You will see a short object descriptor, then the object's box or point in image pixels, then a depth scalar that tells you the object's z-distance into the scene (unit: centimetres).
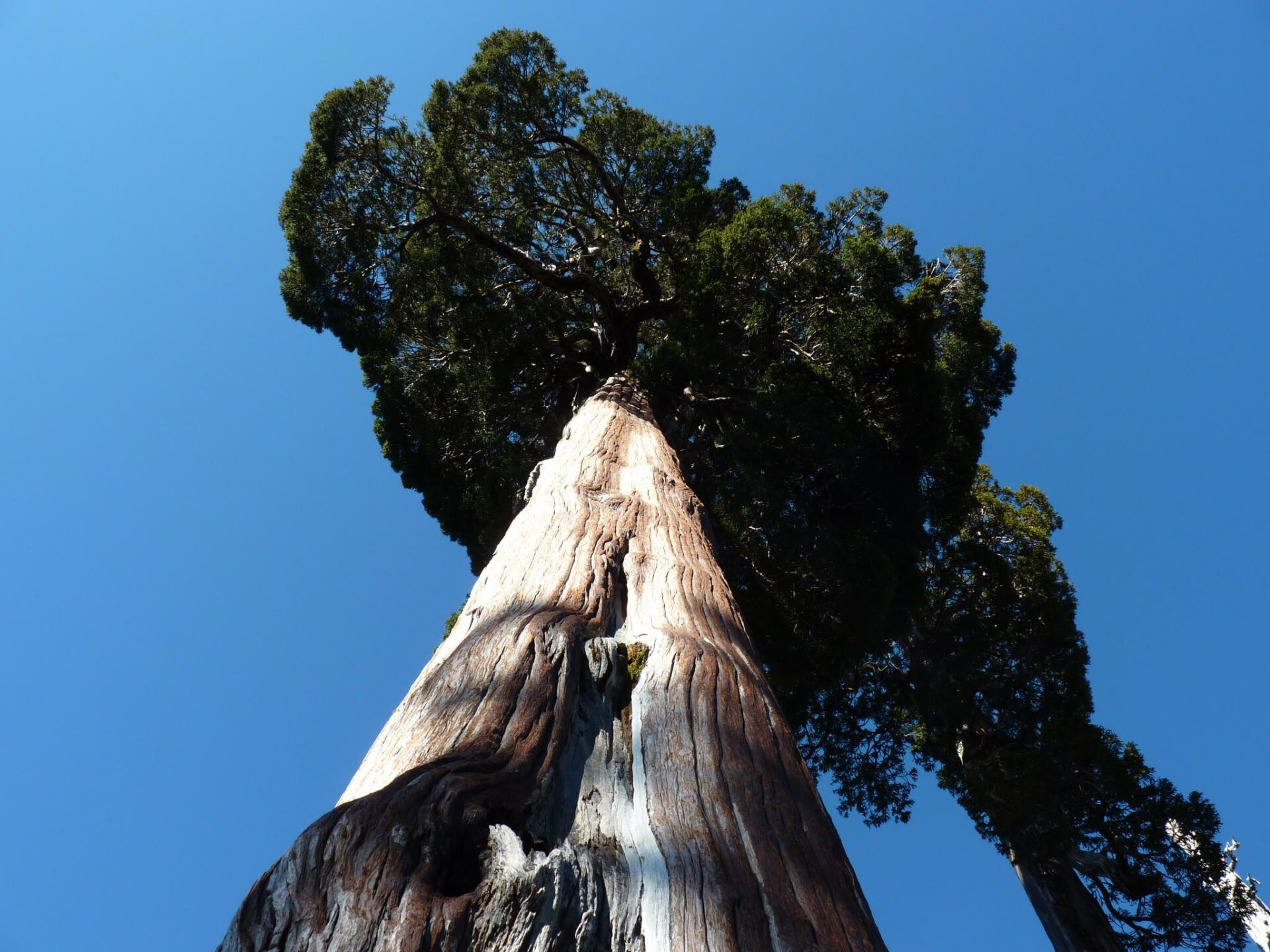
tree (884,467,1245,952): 949
